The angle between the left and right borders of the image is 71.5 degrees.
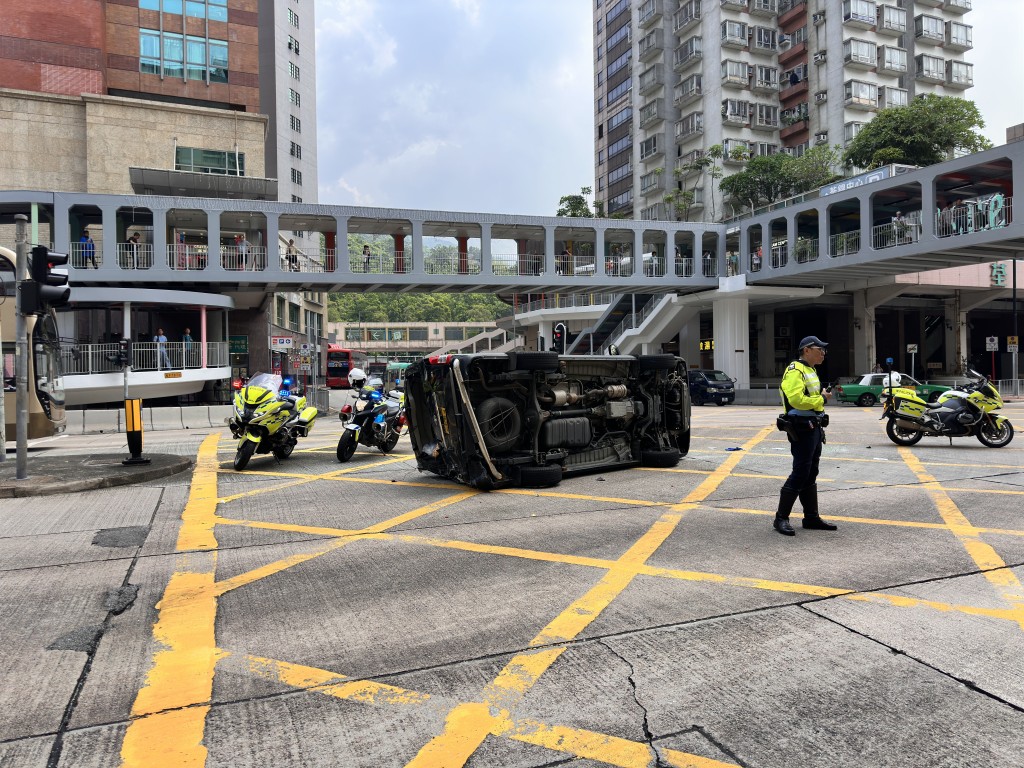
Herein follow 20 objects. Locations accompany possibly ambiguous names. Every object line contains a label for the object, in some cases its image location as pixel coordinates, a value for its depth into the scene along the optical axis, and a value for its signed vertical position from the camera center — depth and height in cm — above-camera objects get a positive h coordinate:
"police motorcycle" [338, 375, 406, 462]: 1130 -67
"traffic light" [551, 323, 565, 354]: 1815 +104
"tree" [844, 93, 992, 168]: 4453 +1526
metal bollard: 1012 -68
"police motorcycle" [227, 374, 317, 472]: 1001 -51
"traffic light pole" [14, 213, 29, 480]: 888 +13
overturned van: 812 -44
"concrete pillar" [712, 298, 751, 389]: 3606 +194
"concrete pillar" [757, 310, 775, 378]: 4709 +194
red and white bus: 5947 +121
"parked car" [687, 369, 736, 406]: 3088 -57
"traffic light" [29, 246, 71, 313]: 906 +133
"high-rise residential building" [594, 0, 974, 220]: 5738 +2586
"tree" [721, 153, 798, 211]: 5047 +1399
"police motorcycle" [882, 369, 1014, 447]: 1222 -76
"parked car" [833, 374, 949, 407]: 2838 -64
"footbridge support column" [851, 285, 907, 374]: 3769 +266
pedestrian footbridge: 2681 +578
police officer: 606 -54
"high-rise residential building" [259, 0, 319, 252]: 6362 +2666
